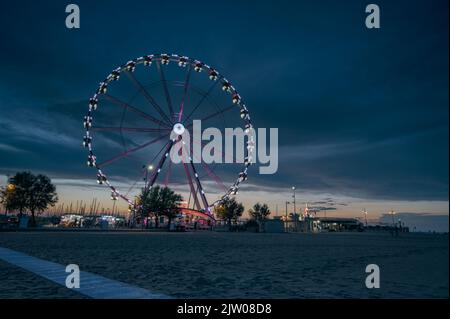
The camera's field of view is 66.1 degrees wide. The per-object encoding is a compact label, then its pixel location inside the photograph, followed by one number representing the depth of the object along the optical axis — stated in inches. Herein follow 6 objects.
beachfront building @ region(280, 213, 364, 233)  3630.9
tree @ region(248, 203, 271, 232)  5580.7
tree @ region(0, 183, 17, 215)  2605.8
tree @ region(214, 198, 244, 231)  4598.9
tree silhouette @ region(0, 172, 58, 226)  2645.2
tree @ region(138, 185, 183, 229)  3100.4
